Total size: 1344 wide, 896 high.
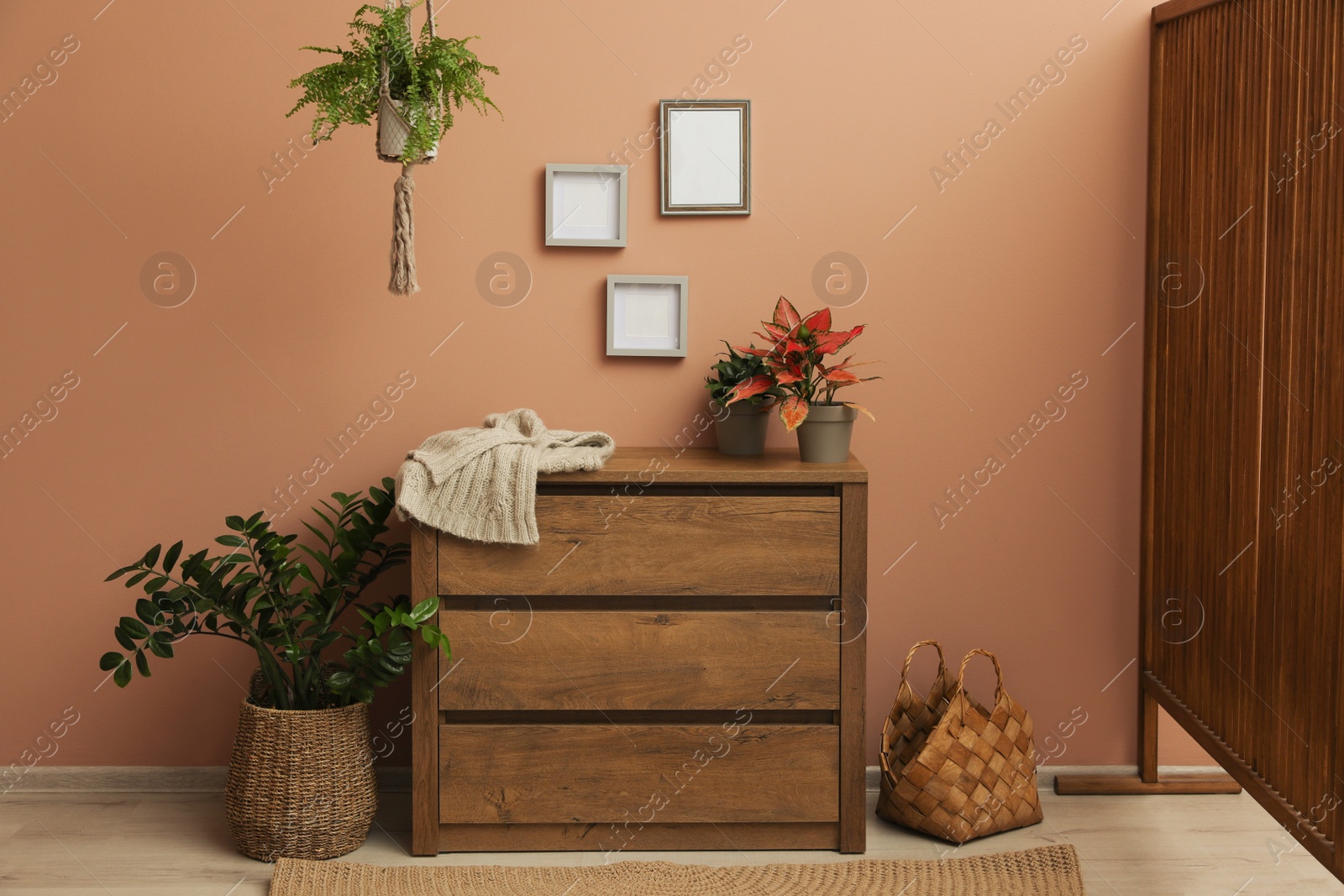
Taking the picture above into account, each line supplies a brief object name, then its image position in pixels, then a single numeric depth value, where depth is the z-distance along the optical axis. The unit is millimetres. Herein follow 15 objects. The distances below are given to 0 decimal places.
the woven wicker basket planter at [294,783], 2012
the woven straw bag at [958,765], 2125
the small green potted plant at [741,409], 2209
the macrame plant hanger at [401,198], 1998
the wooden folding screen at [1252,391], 1654
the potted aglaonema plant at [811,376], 2100
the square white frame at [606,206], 2340
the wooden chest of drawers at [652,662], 2025
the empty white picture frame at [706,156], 2334
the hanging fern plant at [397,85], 1964
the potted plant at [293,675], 2008
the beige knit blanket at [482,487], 1973
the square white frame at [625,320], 2355
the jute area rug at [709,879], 1931
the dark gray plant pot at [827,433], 2098
